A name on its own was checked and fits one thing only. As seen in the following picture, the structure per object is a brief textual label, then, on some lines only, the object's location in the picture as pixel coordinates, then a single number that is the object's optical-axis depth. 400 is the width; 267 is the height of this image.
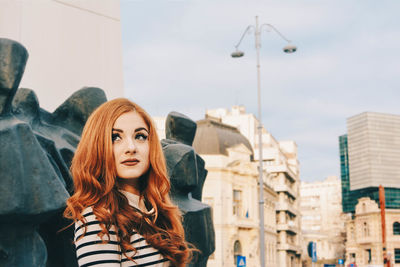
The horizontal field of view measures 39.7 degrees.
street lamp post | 19.59
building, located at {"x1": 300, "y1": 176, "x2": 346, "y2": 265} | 88.50
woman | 1.82
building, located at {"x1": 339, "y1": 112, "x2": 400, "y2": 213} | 87.81
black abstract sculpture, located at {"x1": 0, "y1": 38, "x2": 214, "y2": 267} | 3.74
